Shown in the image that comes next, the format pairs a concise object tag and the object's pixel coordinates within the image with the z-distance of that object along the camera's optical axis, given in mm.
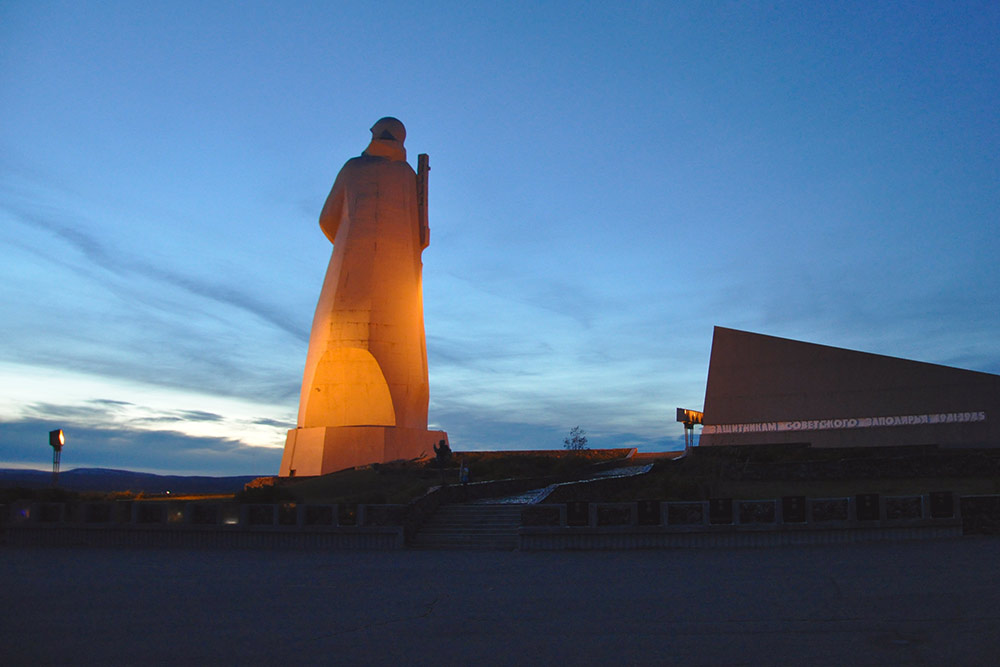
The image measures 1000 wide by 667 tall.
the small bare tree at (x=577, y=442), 60938
